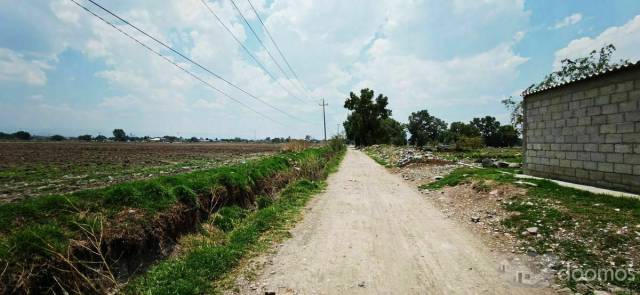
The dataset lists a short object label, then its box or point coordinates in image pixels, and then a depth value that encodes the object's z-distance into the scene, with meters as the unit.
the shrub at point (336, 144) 42.53
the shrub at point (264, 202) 10.64
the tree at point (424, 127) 104.38
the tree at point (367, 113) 66.62
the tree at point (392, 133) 75.71
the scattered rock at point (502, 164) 17.51
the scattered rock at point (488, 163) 18.25
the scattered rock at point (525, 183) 9.66
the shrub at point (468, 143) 40.73
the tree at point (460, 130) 91.42
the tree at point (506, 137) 88.61
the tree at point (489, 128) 94.41
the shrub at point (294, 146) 28.48
